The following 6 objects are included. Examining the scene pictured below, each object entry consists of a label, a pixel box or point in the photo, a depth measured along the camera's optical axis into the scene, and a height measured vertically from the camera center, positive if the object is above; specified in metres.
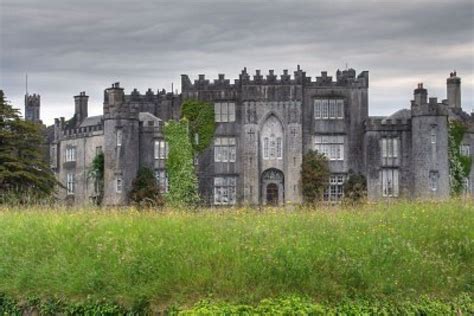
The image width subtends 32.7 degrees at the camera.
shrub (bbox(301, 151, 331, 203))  65.75 +1.27
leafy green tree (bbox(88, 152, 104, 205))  70.06 +1.53
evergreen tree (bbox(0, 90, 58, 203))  51.97 +2.18
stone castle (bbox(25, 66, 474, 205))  66.38 +4.22
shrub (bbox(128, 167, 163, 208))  64.56 +0.21
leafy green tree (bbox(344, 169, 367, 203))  65.06 +0.68
